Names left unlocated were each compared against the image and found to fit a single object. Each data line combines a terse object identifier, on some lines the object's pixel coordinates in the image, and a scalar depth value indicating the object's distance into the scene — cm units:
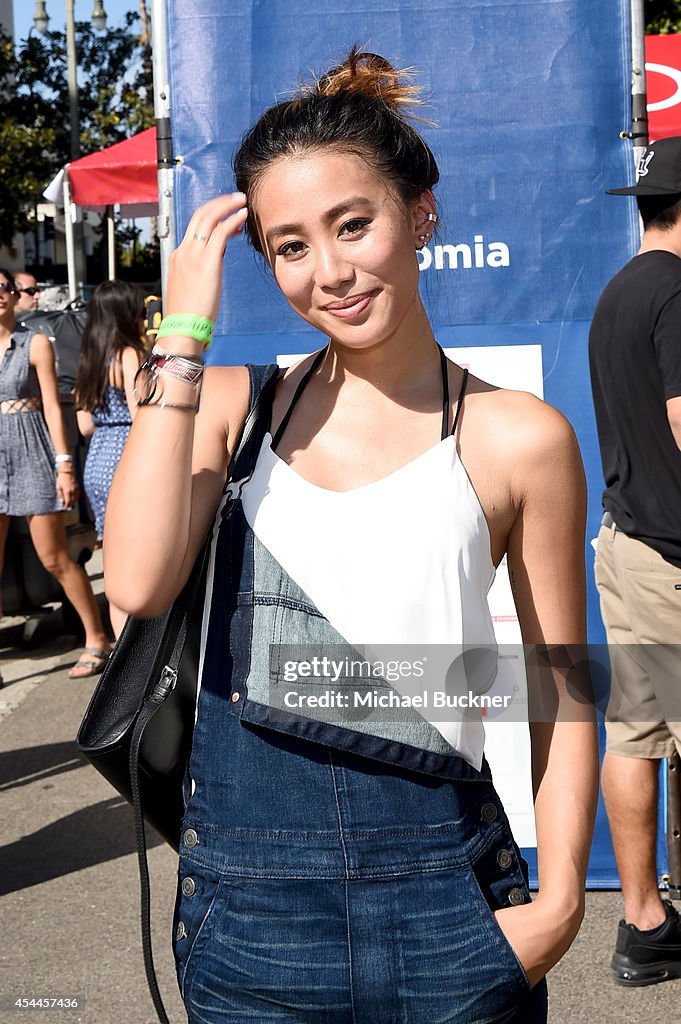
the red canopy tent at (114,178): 1043
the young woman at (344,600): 157
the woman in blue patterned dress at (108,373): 666
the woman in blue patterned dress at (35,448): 699
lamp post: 2700
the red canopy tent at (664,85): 743
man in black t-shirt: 352
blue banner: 379
